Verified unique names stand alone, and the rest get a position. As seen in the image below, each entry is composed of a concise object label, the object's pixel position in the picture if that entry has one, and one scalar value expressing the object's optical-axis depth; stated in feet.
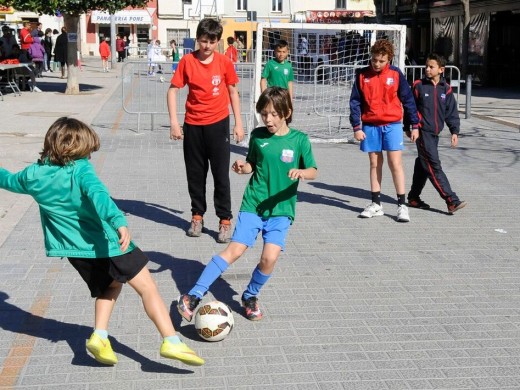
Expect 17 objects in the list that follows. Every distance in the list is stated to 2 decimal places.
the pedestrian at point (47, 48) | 118.01
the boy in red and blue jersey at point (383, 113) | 26.18
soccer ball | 15.26
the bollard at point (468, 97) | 57.82
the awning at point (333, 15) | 161.68
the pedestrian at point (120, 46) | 161.07
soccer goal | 45.91
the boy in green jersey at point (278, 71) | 37.19
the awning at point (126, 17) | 211.82
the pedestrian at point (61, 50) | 96.90
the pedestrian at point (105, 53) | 132.77
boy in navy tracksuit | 27.37
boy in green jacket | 13.20
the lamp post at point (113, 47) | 145.18
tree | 69.36
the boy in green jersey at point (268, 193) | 16.33
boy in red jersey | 23.35
